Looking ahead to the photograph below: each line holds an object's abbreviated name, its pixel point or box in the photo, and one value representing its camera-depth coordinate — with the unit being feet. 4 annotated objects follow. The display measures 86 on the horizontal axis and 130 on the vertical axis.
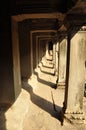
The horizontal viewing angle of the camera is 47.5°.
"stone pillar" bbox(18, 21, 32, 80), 14.66
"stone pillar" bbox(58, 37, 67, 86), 14.92
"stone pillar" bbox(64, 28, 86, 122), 8.68
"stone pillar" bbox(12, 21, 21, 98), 9.02
